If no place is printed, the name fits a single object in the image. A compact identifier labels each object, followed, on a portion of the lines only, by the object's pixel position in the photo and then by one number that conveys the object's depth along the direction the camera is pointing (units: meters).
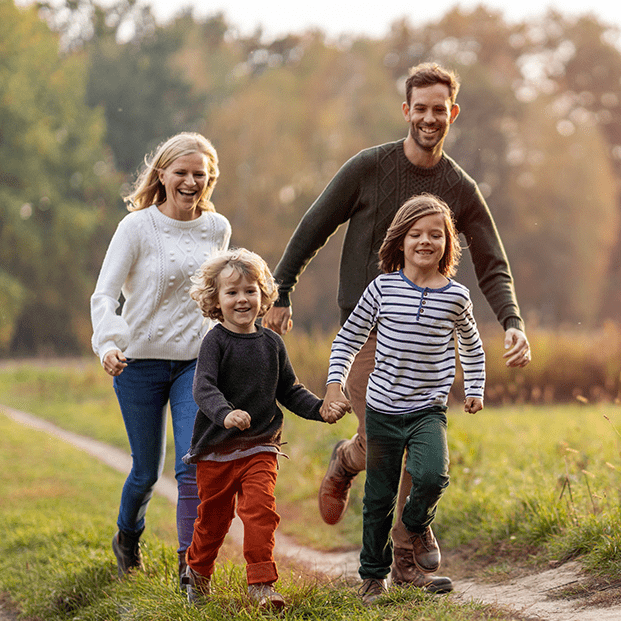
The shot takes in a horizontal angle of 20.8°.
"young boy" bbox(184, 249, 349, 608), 6.35
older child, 6.59
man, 7.43
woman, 7.51
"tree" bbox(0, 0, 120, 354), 52.09
